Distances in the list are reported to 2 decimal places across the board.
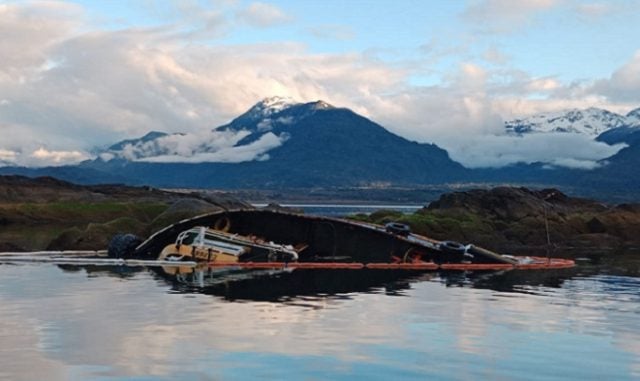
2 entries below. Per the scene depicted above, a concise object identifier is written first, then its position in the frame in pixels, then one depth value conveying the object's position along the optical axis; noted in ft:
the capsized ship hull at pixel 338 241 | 174.50
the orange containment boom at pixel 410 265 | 165.58
